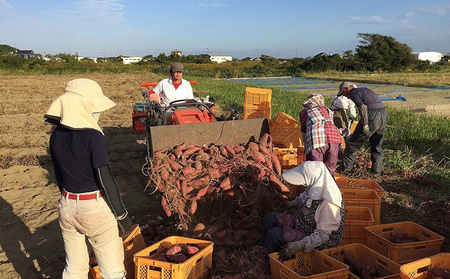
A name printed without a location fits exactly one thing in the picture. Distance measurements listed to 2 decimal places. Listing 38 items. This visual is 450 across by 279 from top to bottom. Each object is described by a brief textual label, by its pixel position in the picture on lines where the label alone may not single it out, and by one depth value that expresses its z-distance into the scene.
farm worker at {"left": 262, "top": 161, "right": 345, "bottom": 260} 3.07
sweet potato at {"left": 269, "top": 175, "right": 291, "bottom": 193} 4.03
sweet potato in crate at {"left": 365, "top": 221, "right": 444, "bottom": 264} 3.12
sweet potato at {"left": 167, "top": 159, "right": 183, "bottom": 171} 3.99
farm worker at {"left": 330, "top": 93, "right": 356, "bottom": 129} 5.95
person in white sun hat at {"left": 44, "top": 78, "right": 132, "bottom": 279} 2.53
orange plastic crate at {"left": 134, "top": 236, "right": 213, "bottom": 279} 2.67
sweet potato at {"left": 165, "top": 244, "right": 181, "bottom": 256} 2.93
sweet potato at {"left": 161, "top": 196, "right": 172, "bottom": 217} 3.73
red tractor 4.38
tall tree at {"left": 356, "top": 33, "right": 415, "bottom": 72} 37.84
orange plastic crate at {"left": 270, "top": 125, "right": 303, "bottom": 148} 6.12
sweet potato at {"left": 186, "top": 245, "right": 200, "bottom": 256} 3.00
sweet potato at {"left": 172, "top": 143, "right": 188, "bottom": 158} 4.16
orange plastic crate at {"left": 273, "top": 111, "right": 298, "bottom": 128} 6.59
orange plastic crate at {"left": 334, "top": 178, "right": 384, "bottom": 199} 4.32
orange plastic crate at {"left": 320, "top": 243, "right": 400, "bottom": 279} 2.83
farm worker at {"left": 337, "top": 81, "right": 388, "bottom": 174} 5.85
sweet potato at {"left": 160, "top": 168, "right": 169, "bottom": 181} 3.88
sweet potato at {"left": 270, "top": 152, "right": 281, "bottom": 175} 4.35
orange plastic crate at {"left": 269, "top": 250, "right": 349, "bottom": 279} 2.64
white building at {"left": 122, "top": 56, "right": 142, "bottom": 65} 142.35
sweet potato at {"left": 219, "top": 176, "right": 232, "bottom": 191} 3.87
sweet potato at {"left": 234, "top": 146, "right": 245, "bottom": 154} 4.34
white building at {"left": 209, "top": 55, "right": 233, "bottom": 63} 145.32
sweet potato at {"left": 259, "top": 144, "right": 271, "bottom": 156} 4.36
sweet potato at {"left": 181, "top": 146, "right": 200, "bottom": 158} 4.18
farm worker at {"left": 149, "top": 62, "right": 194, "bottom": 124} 5.97
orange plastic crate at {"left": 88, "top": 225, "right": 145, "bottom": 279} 2.99
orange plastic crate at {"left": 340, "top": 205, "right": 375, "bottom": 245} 3.56
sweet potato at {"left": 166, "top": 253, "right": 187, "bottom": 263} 2.81
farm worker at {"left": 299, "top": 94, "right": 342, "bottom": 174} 4.64
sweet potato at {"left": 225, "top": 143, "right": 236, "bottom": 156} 4.29
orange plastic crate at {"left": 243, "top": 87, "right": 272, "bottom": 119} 7.12
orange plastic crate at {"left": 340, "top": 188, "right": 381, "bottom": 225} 3.81
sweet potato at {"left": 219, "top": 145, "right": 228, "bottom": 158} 4.27
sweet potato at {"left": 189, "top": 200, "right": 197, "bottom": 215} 3.73
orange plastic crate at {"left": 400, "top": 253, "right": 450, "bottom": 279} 2.46
